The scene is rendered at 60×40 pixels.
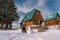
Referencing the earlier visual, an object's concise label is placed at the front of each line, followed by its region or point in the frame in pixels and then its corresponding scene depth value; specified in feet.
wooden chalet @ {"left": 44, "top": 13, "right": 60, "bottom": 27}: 48.11
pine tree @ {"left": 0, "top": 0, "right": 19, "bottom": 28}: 36.98
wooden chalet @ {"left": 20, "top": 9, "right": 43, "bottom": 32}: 42.63
